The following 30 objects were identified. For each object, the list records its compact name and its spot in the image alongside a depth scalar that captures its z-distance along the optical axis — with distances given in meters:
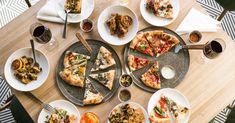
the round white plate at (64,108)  2.53
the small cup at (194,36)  2.77
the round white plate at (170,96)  2.59
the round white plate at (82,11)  2.78
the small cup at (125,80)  2.61
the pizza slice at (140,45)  2.75
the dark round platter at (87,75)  2.63
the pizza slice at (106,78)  2.66
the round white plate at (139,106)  2.53
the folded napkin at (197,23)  2.81
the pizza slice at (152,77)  2.64
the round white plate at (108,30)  2.75
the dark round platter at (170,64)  2.67
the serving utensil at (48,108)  2.53
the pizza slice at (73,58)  2.70
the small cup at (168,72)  2.70
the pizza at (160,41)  2.77
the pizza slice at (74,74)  2.63
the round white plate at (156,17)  2.81
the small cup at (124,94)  2.61
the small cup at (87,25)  2.78
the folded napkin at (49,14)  2.79
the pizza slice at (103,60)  2.71
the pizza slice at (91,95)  2.58
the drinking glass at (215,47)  2.60
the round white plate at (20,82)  2.60
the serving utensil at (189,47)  2.68
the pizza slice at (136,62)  2.70
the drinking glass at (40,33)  2.60
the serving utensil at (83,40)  2.66
